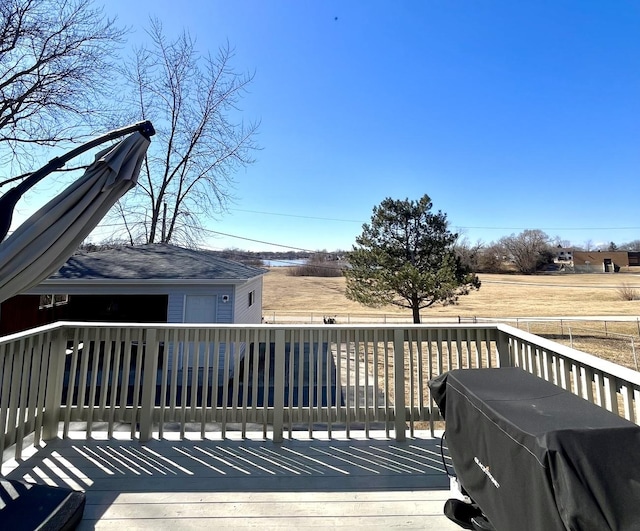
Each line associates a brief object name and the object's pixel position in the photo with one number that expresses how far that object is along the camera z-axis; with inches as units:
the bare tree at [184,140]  522.3
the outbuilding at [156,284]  310.6
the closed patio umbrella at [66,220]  61.9
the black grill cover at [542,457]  37.7
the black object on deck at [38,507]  62.7
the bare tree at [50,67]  349.4
